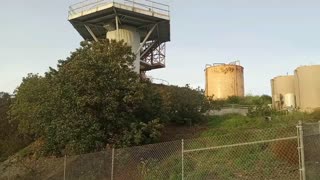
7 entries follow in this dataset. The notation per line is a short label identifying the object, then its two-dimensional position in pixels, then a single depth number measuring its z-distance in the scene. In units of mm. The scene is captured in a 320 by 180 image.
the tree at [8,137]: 16876
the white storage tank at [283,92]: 18056
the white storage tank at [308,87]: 16687
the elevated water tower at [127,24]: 18292
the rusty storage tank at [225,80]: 25479
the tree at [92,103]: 10907
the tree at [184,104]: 14320
